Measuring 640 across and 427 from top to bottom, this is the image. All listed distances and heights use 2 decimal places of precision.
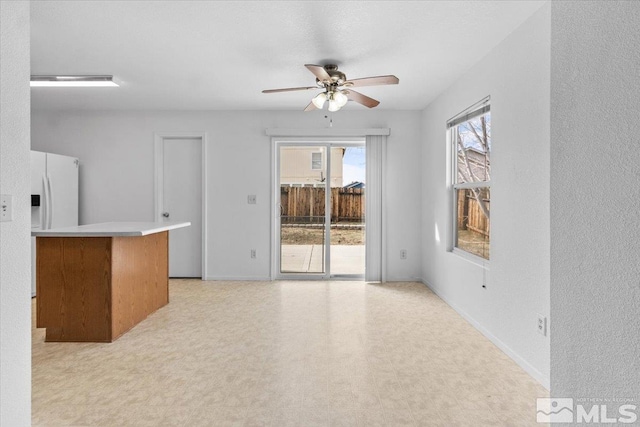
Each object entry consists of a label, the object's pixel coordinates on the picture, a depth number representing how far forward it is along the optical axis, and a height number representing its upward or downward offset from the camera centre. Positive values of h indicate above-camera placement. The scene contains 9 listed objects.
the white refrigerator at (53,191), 4.45 +0.25
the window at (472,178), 3.46 +0.33
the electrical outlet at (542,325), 2.39 -0.71
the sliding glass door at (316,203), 5.46 +0.12
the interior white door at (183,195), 5.46 +0.23
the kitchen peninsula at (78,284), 3.05 -0.58
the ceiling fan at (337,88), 3.17 +1.08
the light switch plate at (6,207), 1.50 +0.02
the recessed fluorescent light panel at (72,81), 3.90 +1.35
